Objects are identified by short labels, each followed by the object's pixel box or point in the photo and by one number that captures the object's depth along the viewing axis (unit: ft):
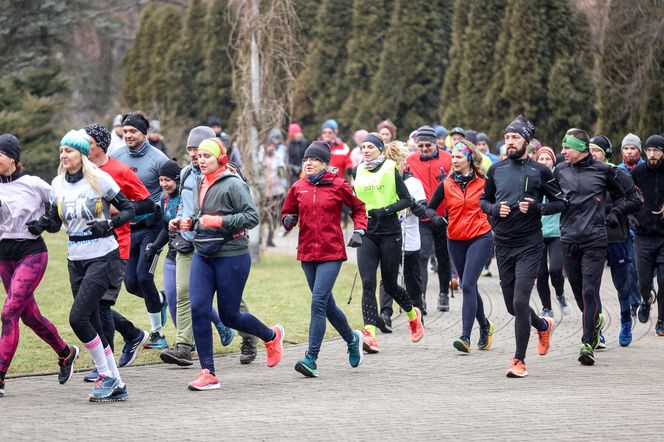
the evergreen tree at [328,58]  110.64
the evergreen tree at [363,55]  105.60
